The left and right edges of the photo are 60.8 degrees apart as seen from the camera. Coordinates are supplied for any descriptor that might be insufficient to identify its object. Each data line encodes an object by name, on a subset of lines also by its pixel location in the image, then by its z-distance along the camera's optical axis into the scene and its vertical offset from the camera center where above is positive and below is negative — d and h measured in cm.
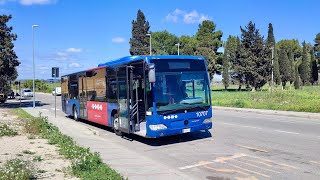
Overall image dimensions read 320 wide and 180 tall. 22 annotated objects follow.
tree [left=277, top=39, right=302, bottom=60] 8483 +1358
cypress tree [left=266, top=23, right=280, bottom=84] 5617 +688
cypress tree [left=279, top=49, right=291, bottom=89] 5800 +454
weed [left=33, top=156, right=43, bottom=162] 654 -163
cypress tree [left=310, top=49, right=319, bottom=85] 6658 +423
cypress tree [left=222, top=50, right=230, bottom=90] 6028 +382
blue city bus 850 -16
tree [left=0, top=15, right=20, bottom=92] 2500 +386
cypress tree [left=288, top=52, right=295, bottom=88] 5901 +413
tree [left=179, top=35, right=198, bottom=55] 5876 +1073
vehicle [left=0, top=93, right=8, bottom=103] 3533 -72
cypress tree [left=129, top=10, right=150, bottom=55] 5845 +1165
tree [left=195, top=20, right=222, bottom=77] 5383 +1074
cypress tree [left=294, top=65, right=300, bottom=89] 5554 +159
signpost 1738 +122
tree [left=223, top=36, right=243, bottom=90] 5112 +686
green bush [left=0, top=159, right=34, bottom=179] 476 -148
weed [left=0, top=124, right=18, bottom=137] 1023 -154
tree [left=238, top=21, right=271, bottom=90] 4588 +505
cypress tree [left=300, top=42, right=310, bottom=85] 6180 +466
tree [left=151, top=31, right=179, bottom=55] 7070 +1304
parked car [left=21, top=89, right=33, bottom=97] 5397 -33
